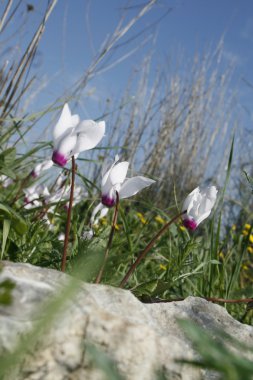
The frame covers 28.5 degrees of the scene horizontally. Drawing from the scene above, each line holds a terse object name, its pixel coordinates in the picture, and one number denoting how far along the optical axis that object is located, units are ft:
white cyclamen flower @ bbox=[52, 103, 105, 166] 0.90
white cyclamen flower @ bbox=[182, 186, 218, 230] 1.01
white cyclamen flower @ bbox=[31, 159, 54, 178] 1.78
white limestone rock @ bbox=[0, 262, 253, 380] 0.57
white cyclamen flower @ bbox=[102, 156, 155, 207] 0.93
